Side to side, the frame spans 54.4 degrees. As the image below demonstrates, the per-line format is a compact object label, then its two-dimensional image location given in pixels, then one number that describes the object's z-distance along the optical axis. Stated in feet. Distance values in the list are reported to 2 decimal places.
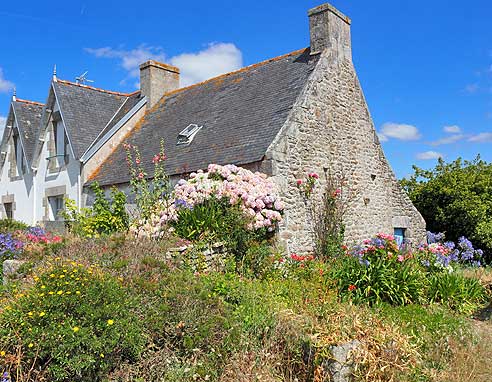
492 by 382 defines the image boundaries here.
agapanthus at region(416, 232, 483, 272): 27.84
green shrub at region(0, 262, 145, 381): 14.02
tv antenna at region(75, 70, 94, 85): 63.26
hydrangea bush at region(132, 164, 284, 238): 30.58
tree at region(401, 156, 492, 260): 50.75
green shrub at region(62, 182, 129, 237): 37.09
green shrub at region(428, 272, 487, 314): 25.23
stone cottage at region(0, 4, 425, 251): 36.35
